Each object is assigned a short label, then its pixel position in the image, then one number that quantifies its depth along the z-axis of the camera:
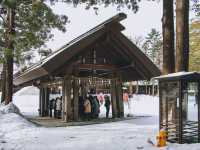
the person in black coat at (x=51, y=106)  13.25
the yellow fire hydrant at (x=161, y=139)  5.77
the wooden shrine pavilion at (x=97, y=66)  10.27
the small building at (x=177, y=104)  6.19
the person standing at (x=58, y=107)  12.14
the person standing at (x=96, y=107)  11.75
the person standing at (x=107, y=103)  12.80
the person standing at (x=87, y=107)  11.57
